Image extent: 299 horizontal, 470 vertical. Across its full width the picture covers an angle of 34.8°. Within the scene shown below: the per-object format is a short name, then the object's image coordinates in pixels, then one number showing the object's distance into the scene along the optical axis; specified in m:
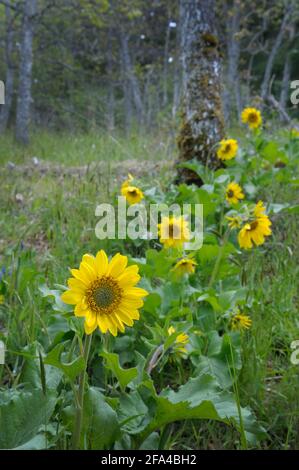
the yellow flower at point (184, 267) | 1.99
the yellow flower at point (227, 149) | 3.51
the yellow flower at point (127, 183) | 2.80
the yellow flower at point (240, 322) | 1.85
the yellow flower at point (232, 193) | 2.77
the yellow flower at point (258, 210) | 2.10
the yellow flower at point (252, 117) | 3.99
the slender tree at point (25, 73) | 8.25
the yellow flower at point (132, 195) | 2.74
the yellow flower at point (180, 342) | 1.60
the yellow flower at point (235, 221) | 2.09
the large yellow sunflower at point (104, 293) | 1.15
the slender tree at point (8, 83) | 11.08
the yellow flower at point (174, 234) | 2.08
